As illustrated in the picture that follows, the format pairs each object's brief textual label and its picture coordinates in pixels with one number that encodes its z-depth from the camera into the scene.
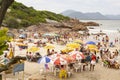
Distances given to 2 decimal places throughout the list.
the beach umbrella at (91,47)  14.48
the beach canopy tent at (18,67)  8.07
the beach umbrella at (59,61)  10.11
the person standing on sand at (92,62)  11.60
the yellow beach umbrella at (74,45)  13.96
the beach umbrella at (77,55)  11.10
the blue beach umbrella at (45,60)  10.35
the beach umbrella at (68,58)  10.54
